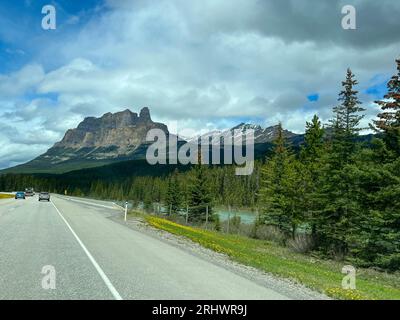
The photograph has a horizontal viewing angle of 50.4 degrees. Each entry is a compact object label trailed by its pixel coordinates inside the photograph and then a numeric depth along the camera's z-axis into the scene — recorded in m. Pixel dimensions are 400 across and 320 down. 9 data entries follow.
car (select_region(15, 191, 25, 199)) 72.51
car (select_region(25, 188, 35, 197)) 93.47
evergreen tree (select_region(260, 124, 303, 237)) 38.78
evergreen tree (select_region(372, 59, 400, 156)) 21.16
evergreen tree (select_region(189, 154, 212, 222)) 51.12
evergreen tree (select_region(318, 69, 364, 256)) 27.08
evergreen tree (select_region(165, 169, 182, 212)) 61.12
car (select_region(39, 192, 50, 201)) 62.94
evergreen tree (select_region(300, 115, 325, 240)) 29.95
